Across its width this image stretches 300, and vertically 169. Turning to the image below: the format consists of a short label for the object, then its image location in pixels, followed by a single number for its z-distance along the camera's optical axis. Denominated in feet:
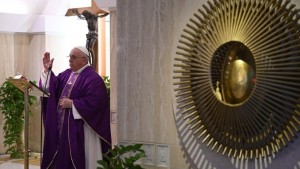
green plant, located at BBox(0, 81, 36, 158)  29.81
